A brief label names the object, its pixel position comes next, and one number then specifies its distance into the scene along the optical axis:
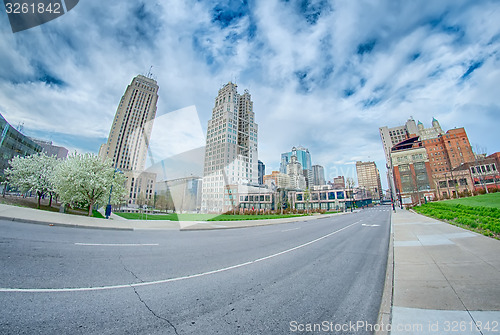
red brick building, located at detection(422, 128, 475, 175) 86.62
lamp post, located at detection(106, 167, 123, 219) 21.20
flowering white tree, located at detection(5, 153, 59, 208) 23.98
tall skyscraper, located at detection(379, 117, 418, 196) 138.12
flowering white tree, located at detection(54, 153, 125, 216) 20.73
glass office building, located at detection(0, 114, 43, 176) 49.10
